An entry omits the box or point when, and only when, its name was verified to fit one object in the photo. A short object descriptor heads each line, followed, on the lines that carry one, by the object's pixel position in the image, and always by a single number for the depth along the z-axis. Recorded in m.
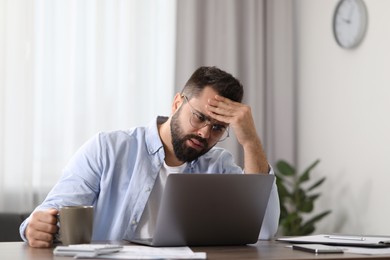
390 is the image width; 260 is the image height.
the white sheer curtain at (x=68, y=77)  4.61
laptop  2.54
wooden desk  2.41
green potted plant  4.96
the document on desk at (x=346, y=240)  2.69
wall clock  4.72
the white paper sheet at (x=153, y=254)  2.33
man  3.15
